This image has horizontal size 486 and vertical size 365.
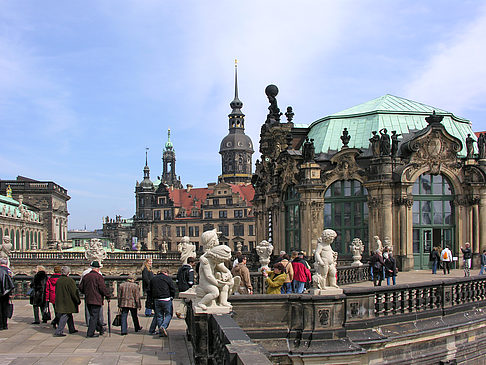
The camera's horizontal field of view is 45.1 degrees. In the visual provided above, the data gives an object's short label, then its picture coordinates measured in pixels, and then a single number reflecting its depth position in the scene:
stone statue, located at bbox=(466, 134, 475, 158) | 32.22
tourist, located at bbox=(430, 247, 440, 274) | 28.67
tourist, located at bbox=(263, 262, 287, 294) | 14.87
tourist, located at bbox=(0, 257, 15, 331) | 14.12
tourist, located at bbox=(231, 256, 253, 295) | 15.80
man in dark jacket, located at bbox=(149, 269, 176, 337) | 13.59
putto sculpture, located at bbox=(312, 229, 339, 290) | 13.34
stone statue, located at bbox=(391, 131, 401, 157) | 32.06
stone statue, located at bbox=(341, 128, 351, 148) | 33.08
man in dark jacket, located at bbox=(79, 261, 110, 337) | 13.30
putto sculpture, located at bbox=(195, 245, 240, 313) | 10.66
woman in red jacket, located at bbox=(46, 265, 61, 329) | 14.87
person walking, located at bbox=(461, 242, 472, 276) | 26.22
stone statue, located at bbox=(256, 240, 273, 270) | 22.22
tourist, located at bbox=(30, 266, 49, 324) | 15.09
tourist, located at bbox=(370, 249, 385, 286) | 20.97
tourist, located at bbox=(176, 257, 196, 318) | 15.78
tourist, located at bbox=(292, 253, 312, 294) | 16.88
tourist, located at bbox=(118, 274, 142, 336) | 13.51
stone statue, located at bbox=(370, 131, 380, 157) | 31.97
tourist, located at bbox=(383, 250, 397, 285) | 20.97
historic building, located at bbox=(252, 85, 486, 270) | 31.59
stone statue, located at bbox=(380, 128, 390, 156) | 31.45
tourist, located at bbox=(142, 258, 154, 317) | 14.75
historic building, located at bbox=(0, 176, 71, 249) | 100.88
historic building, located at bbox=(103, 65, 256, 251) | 118.12
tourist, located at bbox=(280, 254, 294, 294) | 16.67
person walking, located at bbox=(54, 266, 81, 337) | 13.48
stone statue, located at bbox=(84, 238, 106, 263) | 18.33
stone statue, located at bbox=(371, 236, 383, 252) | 27.17
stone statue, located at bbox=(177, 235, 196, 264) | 17.92
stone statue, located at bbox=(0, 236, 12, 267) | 20.86
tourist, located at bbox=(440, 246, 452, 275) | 27.88
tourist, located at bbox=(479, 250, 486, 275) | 26.17
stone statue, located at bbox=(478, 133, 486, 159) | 32.41
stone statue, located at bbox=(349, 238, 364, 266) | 27.32
